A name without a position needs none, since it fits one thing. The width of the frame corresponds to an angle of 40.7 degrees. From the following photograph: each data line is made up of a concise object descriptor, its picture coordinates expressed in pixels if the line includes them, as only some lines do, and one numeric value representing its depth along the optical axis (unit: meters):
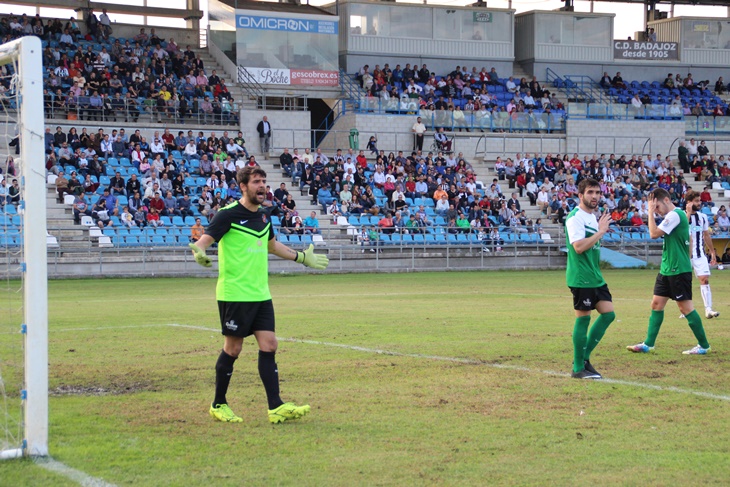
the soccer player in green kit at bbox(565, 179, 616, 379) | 9.68
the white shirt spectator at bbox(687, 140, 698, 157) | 46.22
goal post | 6.55
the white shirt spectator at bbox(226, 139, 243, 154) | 36.44
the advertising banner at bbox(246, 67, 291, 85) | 43.66
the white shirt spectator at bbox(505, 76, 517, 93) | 48.06
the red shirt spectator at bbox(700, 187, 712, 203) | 41.00
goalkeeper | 7.83
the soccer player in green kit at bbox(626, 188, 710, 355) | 11.60
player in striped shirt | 15.66
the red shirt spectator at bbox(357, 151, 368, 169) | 38.22
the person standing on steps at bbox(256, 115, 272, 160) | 39.22
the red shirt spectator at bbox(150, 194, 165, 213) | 31.41
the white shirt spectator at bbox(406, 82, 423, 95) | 45.31
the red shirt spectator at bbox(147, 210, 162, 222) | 30.86
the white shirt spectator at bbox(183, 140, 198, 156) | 35.25
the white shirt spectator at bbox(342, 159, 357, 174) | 37.03
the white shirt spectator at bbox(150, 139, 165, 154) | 34.58
